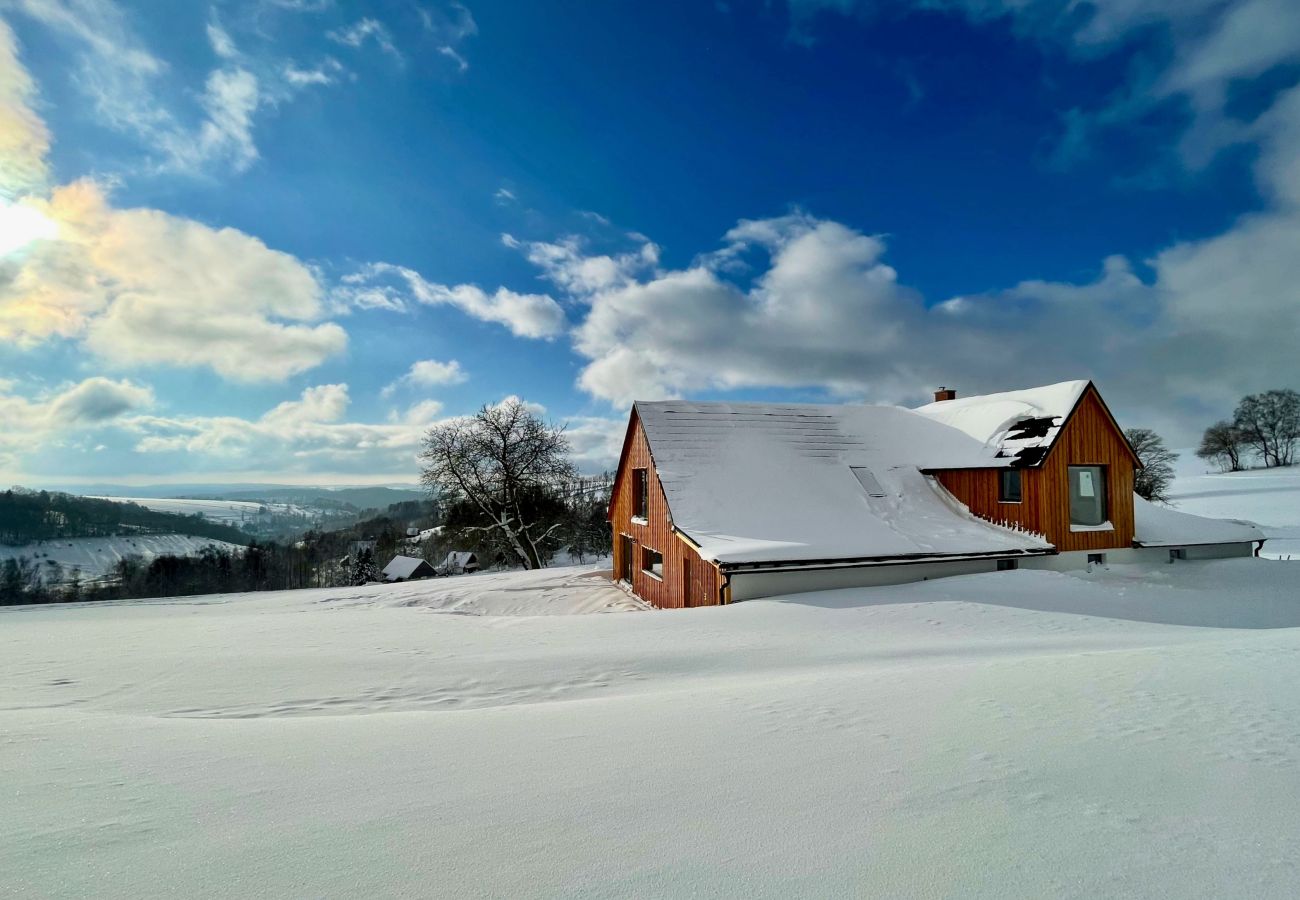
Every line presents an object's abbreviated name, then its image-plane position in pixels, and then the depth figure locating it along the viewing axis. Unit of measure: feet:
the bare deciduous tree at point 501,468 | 96.07
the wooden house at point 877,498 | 44.65
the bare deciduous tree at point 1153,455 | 147.74
